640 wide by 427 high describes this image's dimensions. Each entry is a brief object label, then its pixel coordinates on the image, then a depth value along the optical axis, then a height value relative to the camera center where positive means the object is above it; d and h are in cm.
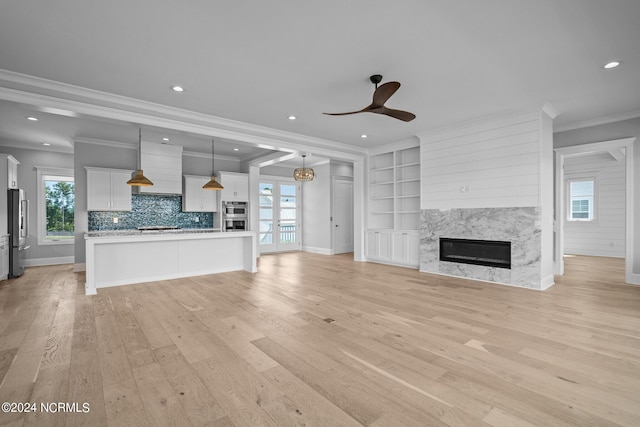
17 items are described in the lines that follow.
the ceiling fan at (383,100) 311 +122
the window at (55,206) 717 +19
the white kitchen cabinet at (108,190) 642 +51
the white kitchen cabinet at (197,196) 762 +43
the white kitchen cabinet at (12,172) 563 +81
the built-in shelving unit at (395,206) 665 +13
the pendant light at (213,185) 669 +61
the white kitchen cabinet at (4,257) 532 -76
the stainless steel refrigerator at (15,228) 565 -26
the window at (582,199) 844 +32
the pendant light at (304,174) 749 +94
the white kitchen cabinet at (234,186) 799 +71
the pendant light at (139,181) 553 +59
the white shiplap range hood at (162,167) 678 +105
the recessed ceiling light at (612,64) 327 +158
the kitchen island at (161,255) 476 -74
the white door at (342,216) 925 -12
